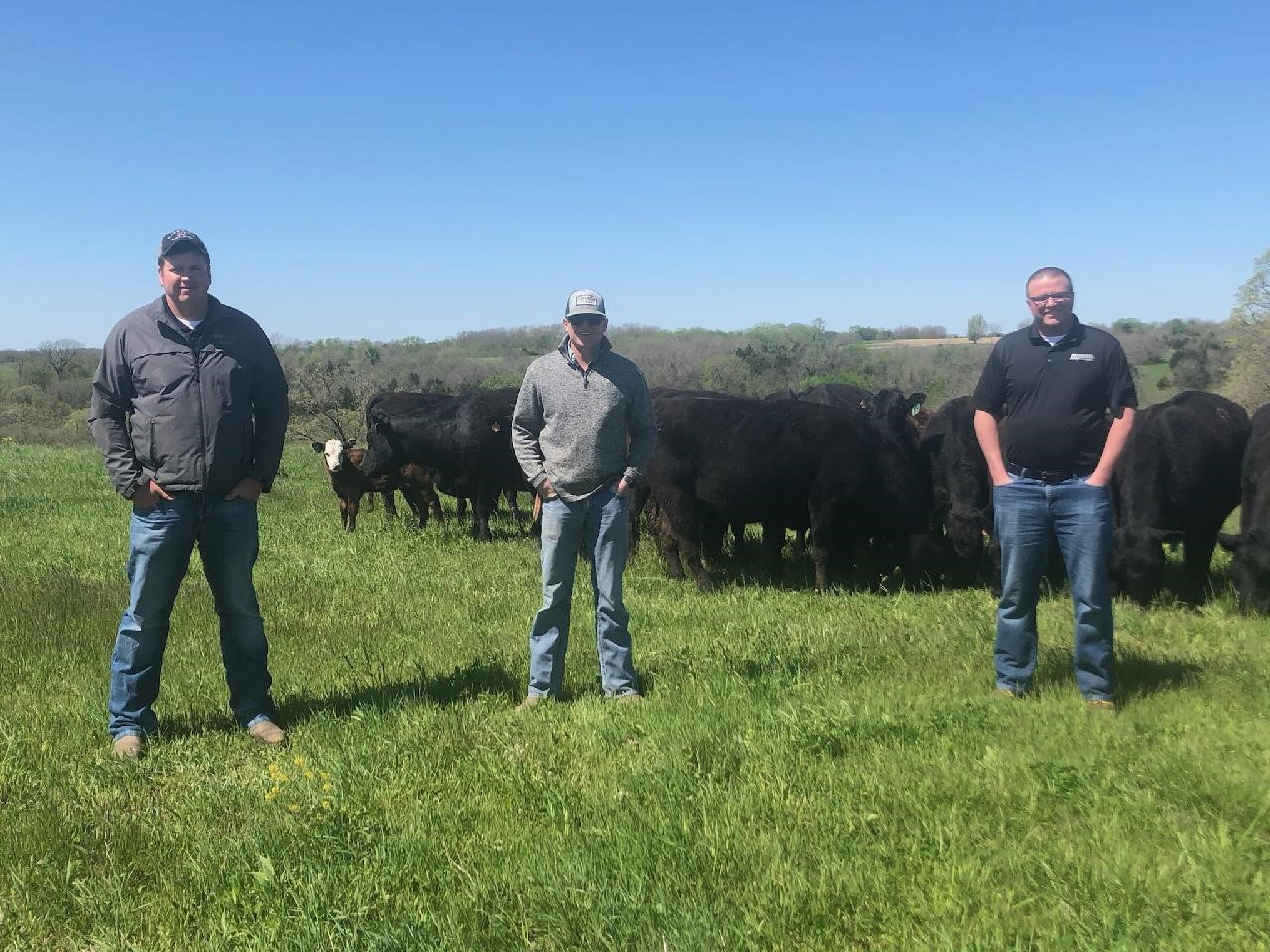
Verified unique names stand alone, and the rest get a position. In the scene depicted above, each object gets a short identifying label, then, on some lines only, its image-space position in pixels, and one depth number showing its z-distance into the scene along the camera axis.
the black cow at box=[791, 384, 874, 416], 18.61
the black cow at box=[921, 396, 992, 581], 10.84
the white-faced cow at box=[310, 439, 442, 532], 15.51
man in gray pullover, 5.81
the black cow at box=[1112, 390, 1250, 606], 8.89
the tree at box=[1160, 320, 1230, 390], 45.53
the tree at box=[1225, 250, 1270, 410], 31.33
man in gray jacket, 5.18
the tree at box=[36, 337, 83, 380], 72.00
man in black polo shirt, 5.42
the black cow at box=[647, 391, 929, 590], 10.82
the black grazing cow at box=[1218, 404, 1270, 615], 8.25
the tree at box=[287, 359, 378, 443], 31.97
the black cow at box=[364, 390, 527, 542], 14.99
